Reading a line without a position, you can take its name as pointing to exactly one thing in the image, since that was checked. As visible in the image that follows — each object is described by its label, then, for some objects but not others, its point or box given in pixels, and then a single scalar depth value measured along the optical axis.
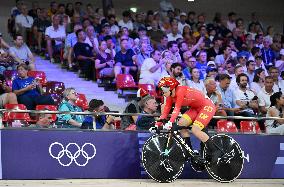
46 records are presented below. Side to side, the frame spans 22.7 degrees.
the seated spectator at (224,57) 18.88
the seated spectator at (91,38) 17.52
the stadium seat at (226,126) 13.44
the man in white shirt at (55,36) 17.73
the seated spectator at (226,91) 15.23
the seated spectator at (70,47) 17.27
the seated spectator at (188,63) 16.54
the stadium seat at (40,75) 15.39
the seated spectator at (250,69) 17.86
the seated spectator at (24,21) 18.58
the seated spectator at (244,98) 15.02
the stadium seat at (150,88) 15.91
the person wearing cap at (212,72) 16.48
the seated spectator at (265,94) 15.55
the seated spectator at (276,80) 16.78
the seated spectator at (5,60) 15.45
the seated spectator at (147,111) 12.32
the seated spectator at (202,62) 17.64
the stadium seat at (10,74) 14.79
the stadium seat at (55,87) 15.21
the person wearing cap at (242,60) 18.43
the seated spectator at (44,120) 11.86
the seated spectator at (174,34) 19.85
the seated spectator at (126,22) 20.05
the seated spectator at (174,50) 17.77
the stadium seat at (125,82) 16.42
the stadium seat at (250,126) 13.34
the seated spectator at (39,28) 18.33
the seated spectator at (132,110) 12.55
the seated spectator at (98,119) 12.24
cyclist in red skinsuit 11.31
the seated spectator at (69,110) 12.18
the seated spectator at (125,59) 16.97
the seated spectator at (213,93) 14.49
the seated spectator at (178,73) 15.66
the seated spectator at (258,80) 16.84
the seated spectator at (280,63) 19.75
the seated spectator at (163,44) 18.64
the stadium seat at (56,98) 14.75
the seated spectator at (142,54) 17.17
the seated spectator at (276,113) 13.35
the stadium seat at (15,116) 11.95
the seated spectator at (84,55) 17.10
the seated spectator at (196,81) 15.71
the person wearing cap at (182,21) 20.90
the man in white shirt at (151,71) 16.52
